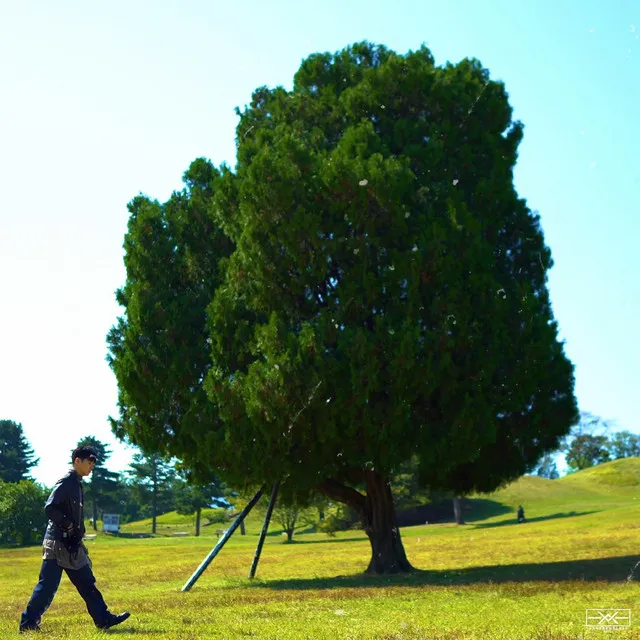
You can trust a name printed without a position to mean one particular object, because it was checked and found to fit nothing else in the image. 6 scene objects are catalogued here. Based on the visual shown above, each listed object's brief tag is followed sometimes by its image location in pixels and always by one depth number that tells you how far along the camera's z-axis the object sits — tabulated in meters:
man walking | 10.58
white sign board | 106.81
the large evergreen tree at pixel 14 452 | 131.69
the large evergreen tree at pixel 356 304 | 20.97
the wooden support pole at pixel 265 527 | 23.97
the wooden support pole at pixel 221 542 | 22.11
